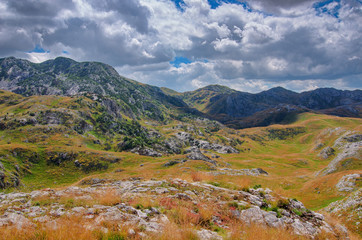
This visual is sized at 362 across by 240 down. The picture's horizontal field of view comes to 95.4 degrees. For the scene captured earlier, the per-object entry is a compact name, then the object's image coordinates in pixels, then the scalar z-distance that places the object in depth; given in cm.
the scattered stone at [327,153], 16436
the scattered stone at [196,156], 11280
